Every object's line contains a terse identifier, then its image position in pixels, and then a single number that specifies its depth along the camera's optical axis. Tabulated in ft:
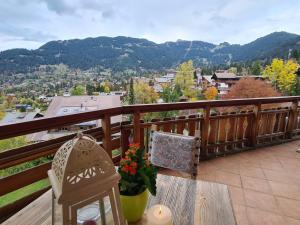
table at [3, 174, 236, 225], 3.47
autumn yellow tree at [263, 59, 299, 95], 47.21
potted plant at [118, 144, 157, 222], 3.16
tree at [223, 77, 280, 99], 42.34
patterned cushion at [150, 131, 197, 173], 5.17
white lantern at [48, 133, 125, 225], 2.23
